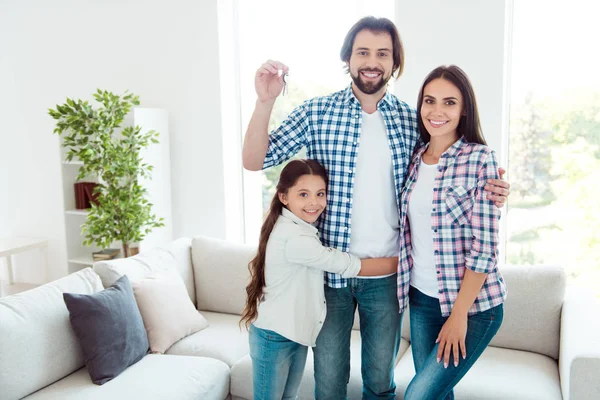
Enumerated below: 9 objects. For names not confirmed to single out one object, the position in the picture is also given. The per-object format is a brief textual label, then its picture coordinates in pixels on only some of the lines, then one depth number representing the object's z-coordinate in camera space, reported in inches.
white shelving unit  149.3
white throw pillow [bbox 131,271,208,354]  99.0
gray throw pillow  85.4
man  66.7
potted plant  133.1
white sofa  79.0
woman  59.5
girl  65.6
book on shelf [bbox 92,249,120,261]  150.2
